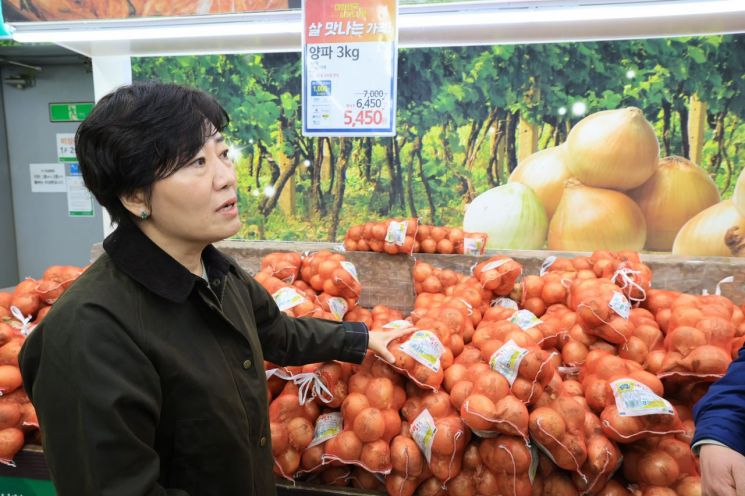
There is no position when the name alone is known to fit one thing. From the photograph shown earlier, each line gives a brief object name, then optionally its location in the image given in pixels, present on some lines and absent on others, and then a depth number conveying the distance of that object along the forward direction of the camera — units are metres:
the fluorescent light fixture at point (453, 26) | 2.64
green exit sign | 4.95
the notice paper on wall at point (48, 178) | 5.16
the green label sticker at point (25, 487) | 1.72
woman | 0.90
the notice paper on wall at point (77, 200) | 5.14
